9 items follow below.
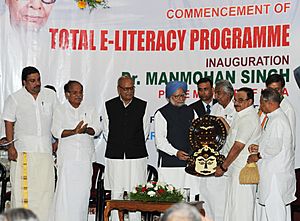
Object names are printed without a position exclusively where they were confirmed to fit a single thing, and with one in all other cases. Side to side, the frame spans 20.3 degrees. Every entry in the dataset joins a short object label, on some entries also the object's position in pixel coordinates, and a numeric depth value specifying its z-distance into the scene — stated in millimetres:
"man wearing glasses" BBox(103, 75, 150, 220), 8836
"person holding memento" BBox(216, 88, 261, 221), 8336
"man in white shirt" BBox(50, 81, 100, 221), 8844
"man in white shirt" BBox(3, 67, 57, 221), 8719
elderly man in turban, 8664
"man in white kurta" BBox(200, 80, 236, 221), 8742
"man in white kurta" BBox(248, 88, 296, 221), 8055
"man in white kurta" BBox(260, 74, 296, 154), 8352
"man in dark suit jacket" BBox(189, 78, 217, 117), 9016
